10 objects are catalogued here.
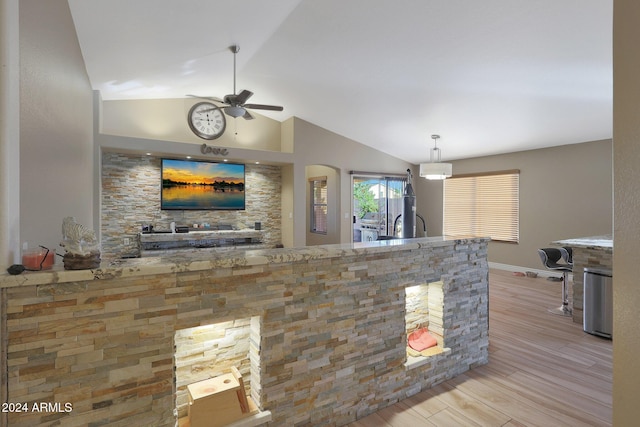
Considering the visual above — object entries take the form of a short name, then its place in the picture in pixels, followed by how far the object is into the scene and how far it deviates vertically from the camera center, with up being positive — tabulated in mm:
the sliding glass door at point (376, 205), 8367 +202
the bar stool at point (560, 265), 4312 -744
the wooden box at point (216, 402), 1720 -1061
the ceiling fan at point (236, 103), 4055 +1460
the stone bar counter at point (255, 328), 1333 -644
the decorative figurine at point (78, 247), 1392 -155
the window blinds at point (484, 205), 6905 +186
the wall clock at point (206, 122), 6340 +1869
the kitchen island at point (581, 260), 3670 -571
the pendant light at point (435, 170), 5051 +683
